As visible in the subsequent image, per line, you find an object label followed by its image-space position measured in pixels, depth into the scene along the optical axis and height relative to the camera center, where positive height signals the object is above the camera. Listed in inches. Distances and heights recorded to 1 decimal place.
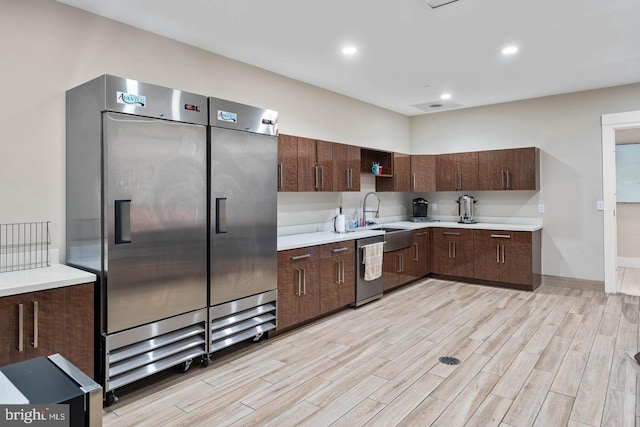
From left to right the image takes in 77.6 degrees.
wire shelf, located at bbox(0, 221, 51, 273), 101.0 -7.4
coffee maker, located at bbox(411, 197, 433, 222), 261.1 +3.7
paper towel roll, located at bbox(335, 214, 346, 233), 193.0 -4.3
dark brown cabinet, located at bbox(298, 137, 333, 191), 169.8 +22.4
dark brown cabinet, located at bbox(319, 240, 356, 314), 161.0 -25.5
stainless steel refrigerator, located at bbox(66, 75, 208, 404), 97.5 +0.0
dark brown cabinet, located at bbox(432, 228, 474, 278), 224.4 -21.6
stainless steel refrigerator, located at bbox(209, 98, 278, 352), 120.2 -2.1
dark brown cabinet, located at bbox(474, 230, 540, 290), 204.5 -22.6
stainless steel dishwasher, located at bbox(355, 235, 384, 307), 178.2 -31.8
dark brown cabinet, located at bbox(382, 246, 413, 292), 198.4 -27.5
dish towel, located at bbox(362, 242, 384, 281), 179.9 -20.9
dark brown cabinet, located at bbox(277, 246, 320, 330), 143.8 -26.5
